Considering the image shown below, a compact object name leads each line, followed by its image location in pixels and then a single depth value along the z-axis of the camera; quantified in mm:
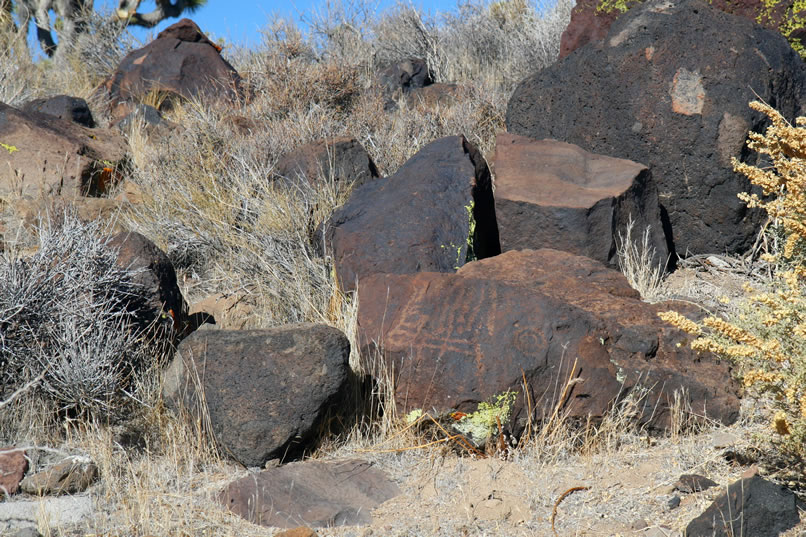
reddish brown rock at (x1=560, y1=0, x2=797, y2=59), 7004
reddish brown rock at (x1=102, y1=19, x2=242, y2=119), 10445
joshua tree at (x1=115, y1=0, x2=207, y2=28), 18891
